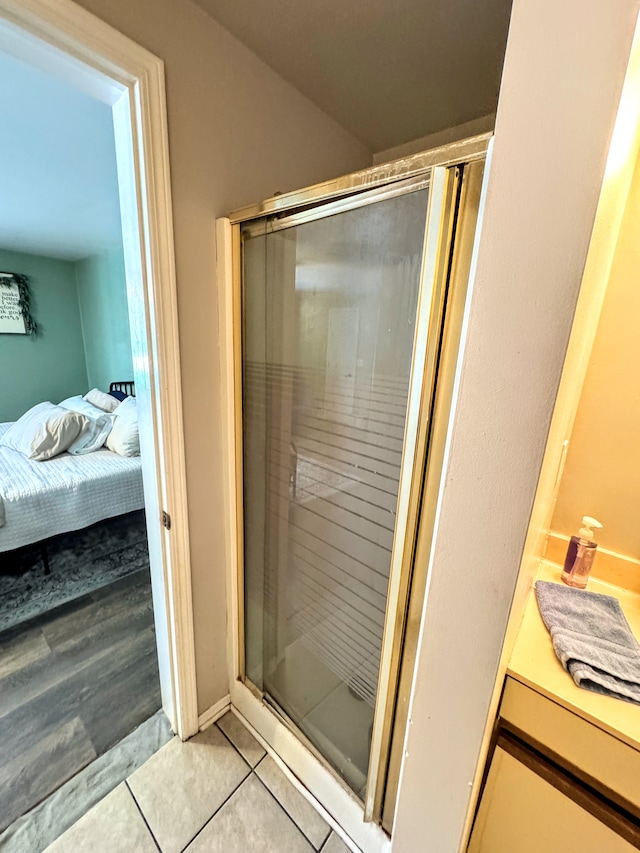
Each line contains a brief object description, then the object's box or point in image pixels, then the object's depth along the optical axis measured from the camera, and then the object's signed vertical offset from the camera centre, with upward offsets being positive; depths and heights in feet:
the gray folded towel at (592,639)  2.22 -1.98
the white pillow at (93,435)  8.32 -2.38
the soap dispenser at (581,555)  3.17 -1.74
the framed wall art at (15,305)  12.23 +0.91
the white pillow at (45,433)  7.82 -2.24
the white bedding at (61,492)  6.31 -3.00
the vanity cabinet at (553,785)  2.03 -2.61
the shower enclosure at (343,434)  2.32 -0.75
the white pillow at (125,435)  8.26 -2.27
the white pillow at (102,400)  11.19 -2.04
